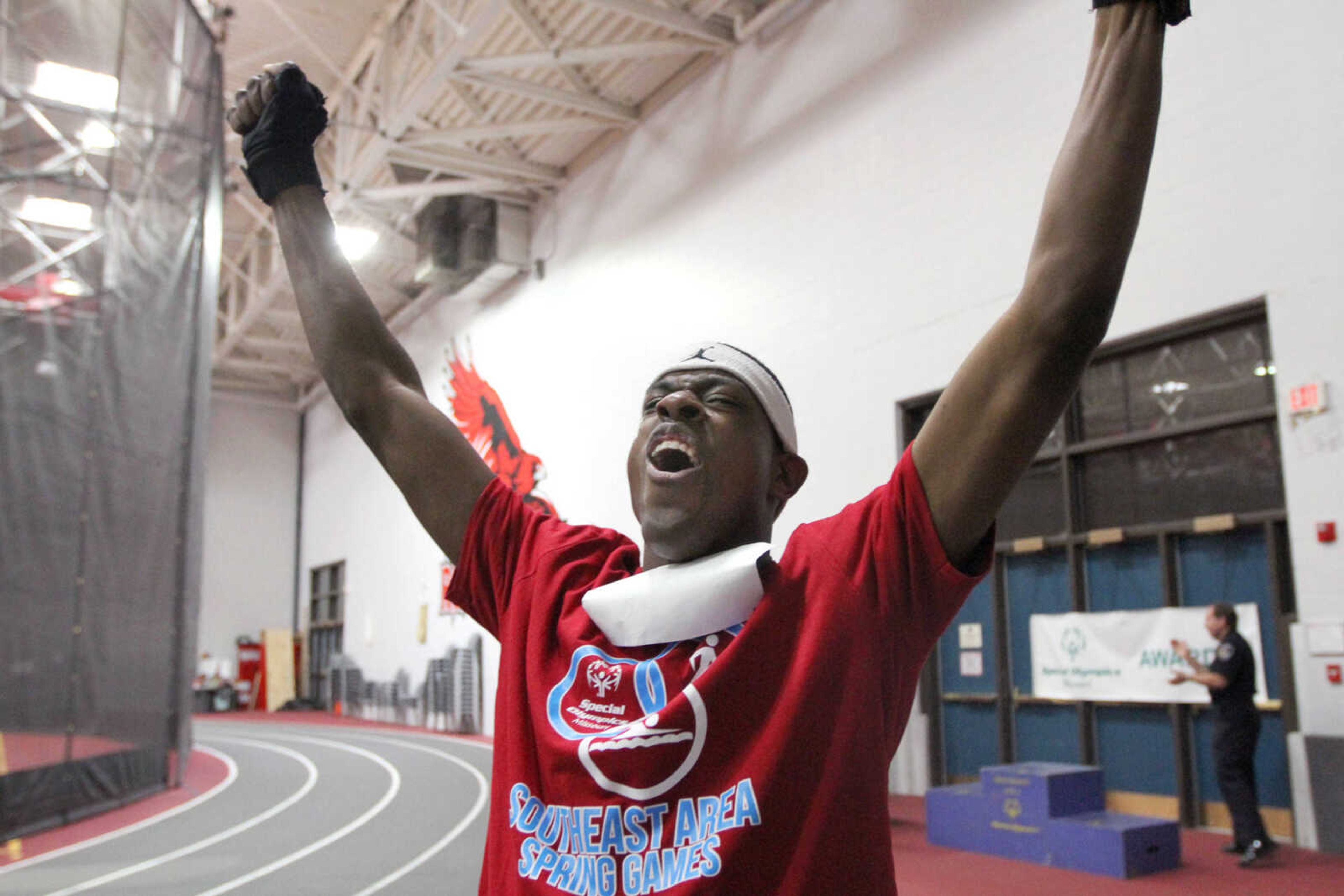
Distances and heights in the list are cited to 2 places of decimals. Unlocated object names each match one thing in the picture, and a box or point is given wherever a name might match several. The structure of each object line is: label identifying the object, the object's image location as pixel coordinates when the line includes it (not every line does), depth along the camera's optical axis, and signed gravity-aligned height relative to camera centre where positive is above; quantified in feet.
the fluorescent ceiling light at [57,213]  25.14 +9.87
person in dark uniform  20.75 -2.19
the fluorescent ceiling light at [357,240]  49.88 +17.93
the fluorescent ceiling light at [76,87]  25.68 +13.18
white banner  24.39 -0.93
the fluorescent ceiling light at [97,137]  26.96 +12.26
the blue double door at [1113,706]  23.80 -2.03
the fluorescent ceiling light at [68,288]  25.96 +8.22
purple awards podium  19.98 -4.07
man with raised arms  3.95 -0.04
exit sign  21.61 +4.19
